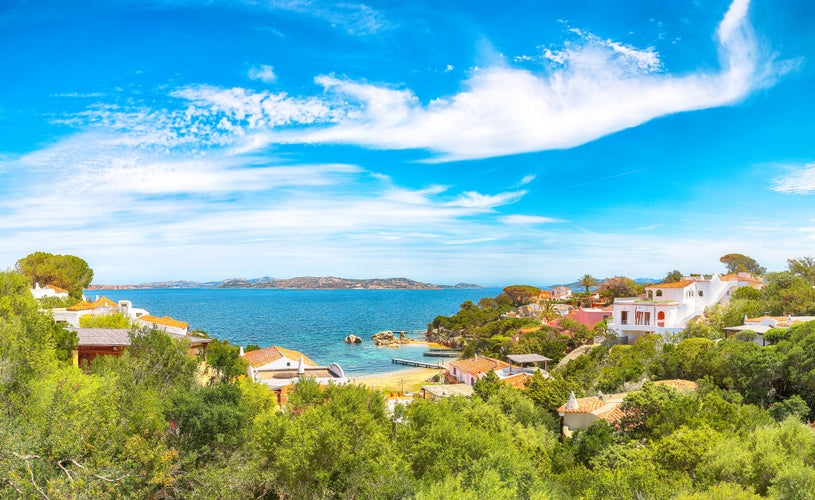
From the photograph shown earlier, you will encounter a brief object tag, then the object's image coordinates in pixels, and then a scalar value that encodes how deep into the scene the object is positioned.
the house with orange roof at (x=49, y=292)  53.88
